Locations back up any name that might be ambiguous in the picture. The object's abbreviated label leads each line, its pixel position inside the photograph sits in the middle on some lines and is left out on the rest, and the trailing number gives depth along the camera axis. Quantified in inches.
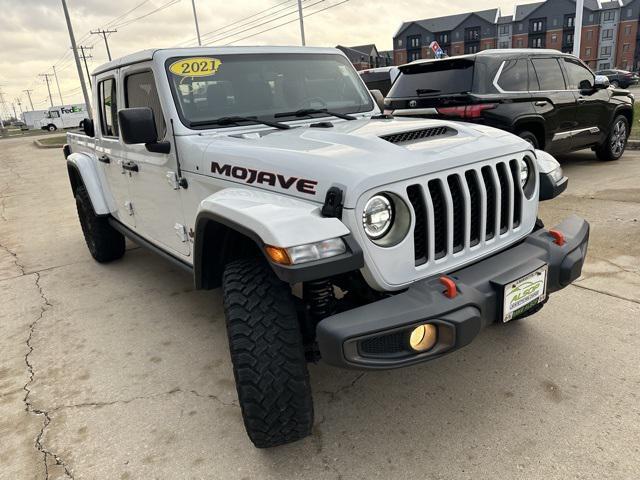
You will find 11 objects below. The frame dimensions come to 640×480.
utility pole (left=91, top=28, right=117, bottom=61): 1846.7
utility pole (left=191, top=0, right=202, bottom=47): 1317.1
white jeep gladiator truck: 75.3
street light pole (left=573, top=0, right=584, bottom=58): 553.9
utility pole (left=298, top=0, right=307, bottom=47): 1085.6
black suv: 249.6
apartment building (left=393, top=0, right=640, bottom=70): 2618.1
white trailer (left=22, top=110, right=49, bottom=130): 2395.4
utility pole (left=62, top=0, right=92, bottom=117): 1024.9
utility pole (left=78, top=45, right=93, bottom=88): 2052.2
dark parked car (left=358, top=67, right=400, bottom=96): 499.6
